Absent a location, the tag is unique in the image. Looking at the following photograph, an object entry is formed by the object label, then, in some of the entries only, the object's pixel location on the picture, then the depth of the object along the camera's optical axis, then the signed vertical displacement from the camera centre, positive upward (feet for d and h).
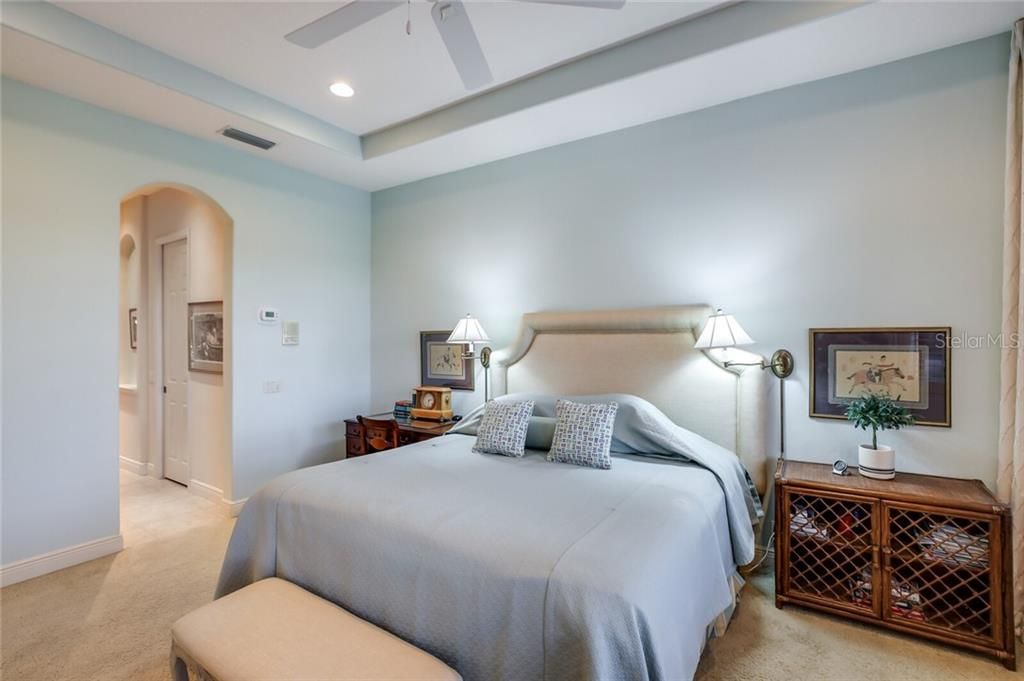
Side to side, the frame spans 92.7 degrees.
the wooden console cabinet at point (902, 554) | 6.77 -3.30
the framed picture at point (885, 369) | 8.11 -0.60
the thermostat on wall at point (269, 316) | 13.09 +0.51
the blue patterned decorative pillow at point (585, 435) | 8.37 -1.77
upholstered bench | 4.52 -3.10
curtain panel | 7.30 +0.12
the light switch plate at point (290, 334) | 13.61 +0.02
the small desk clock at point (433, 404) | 12.92 -1.86
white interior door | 15.03 -0.84
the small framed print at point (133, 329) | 16.49 +0.20
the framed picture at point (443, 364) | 13.66 -0.85
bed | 4.54 -2.32
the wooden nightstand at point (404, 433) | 11.92 -2.50
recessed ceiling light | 10.14 +5.19
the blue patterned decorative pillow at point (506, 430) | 9.20 -1.84
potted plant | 7.87 -1.44
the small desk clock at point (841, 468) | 8.19 -2.25
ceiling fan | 5.98 +3.99
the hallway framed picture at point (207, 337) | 13.52 -0.07
